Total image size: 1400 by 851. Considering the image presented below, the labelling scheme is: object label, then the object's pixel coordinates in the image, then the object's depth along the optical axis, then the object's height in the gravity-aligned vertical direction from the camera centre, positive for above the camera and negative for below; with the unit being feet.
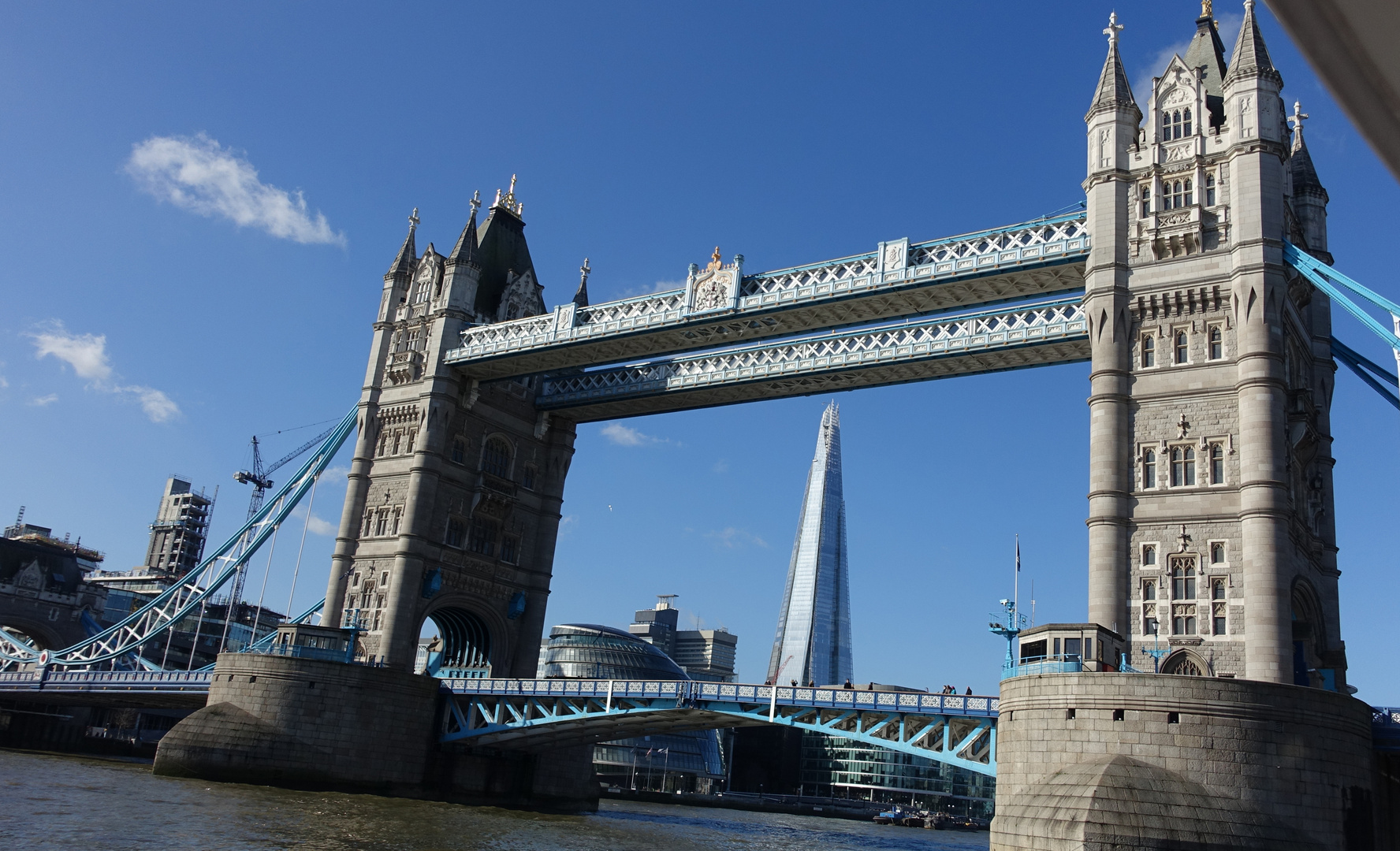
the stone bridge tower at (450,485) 195.31 +43.81
